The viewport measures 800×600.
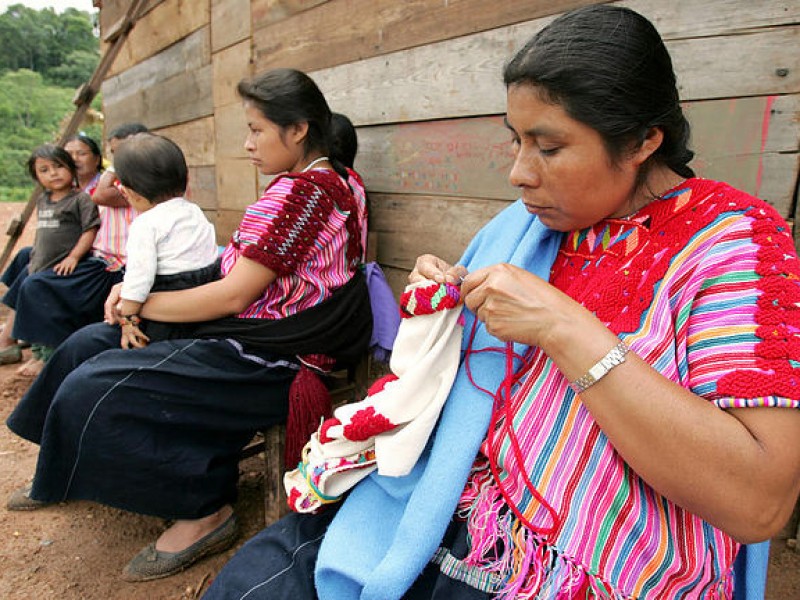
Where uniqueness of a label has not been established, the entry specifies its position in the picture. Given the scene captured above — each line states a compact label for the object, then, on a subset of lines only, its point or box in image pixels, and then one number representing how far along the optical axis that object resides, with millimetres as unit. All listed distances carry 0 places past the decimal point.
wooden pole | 5074
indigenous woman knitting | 830
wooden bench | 2238
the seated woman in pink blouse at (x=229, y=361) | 1975
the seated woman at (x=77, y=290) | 3553
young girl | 3941
